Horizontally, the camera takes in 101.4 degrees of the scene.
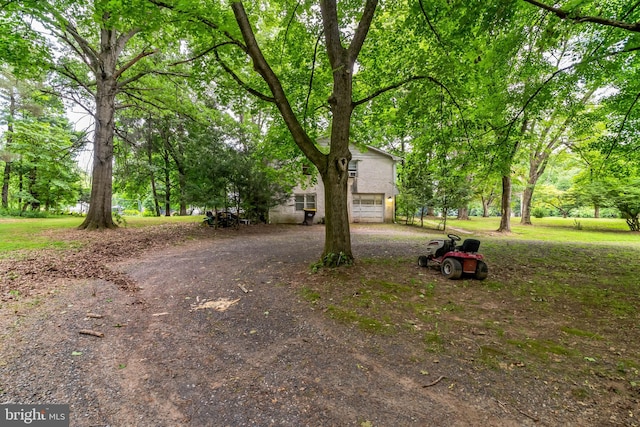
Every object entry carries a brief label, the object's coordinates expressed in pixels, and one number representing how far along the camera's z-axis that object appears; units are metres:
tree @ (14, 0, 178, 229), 11.44
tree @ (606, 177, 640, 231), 15.53
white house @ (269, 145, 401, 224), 20.58
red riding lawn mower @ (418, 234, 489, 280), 5.69
